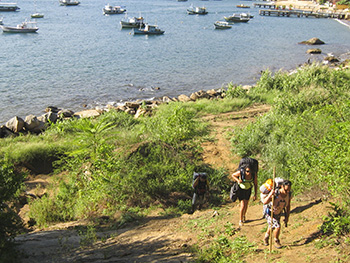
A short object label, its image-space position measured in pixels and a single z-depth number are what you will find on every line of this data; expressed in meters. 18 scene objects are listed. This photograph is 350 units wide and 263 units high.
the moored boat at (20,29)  46.75
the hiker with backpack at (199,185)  8.25
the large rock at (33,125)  16.91
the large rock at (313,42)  45.84
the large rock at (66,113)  20.11
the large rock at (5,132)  16.12
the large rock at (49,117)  18.17
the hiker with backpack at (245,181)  7.30
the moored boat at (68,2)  78.50
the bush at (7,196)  5.69
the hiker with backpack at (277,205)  6.22
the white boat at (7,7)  65.35
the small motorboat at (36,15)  59.48
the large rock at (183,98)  22.52
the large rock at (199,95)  22.84
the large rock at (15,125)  16.36
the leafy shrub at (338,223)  5.65
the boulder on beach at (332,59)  36.88
